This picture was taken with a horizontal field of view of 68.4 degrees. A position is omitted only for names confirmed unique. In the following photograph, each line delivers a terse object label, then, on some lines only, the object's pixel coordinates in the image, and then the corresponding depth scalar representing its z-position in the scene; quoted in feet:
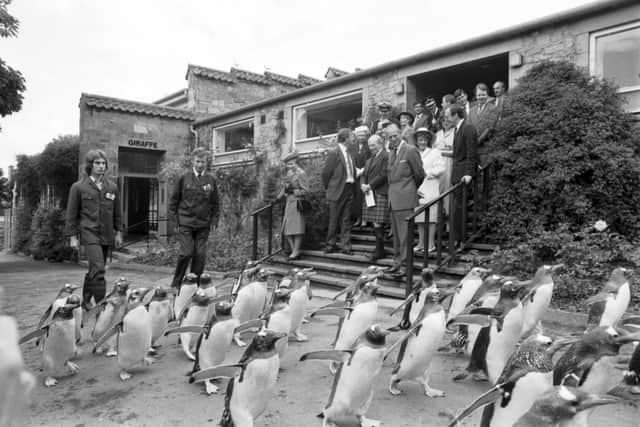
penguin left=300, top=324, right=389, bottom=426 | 8.87
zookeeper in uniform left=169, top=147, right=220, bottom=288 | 20.77
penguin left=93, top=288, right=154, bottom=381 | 12.05
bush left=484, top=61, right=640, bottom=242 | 20.76
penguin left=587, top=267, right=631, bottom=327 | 11.34
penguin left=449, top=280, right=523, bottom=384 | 10.00
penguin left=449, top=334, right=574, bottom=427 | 7.15
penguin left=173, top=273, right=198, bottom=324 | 16.85
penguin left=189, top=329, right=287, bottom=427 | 8.51
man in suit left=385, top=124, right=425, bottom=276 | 22.20
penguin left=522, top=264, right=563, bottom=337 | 11.80
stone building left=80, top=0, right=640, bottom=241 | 24.95
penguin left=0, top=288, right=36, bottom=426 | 1.90
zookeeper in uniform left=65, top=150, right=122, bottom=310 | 17.53
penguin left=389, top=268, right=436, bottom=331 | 13.70
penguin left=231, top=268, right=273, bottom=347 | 15.19
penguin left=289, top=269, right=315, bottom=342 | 14.82
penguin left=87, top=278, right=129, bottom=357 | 14.47
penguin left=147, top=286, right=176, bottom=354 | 13.78
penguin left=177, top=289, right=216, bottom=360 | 13.35
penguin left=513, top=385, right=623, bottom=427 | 6.27
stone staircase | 21.63
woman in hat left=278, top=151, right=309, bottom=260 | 28.43
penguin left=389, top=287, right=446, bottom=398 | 10.26
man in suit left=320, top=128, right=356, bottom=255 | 26.91
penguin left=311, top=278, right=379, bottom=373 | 11.83
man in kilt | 25.04
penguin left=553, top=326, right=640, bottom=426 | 7.59
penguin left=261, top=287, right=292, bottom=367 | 12.05
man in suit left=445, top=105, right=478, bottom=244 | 22.26
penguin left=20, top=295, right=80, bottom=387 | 11.84
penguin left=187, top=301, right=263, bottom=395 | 11.14
